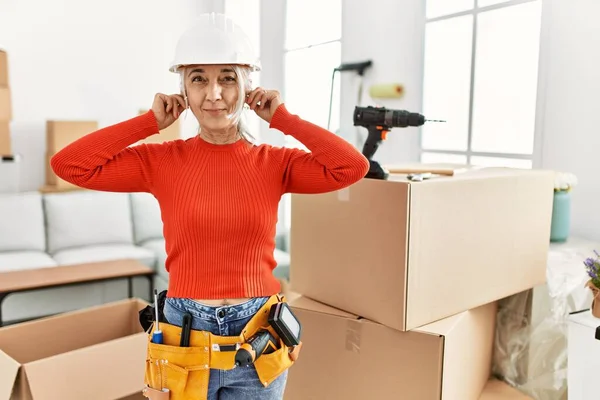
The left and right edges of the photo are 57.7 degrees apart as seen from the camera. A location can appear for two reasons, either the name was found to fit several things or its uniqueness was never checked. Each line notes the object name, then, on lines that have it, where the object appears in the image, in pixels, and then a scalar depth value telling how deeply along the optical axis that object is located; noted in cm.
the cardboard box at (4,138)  346
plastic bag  161
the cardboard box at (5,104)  343
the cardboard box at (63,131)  371
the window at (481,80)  212
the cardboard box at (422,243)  131
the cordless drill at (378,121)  146
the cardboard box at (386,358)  136
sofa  321
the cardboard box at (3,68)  341
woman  109
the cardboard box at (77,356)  149
